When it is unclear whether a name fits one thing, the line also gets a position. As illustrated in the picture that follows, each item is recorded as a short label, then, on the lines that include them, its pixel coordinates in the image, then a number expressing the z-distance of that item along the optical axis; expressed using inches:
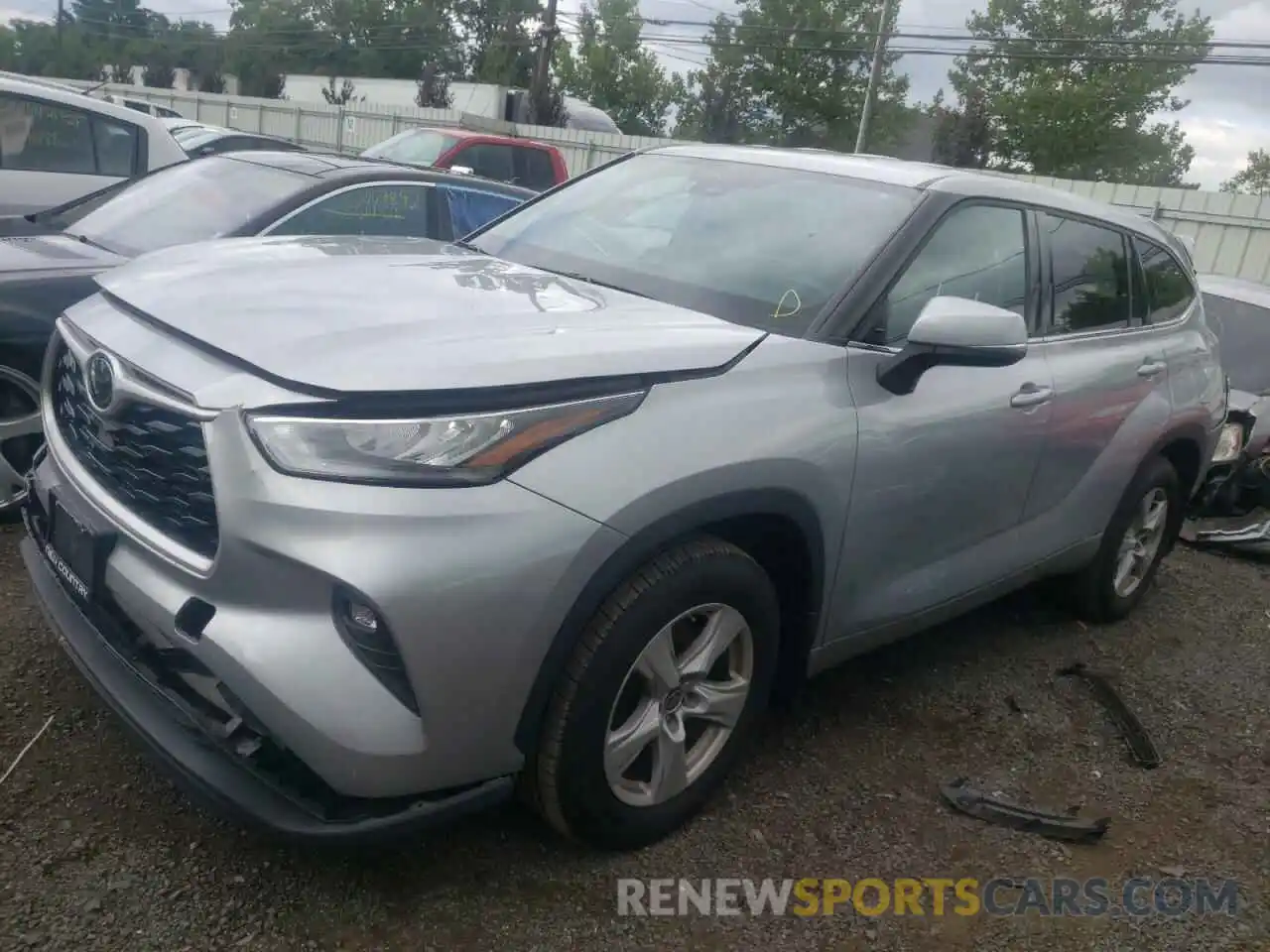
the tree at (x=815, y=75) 1779.0
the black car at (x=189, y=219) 150.7
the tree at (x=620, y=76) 2300.7
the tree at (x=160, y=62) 2506.2
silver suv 81.4
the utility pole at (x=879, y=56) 933.4
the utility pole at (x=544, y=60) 1245.1
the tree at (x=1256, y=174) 2664.9
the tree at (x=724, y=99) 1898.4
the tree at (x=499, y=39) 2030.0
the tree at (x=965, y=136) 1238.3
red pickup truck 510.0
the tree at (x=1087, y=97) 1541.6
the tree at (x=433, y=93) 1508.4
